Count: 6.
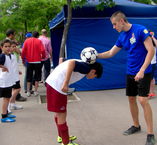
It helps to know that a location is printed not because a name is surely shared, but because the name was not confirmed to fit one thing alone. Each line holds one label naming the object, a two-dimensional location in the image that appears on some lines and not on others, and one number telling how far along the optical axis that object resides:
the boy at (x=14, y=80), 5.06
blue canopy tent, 7.08
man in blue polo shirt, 3.45
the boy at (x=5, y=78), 4.70
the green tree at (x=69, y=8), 6.19
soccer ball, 3.19
